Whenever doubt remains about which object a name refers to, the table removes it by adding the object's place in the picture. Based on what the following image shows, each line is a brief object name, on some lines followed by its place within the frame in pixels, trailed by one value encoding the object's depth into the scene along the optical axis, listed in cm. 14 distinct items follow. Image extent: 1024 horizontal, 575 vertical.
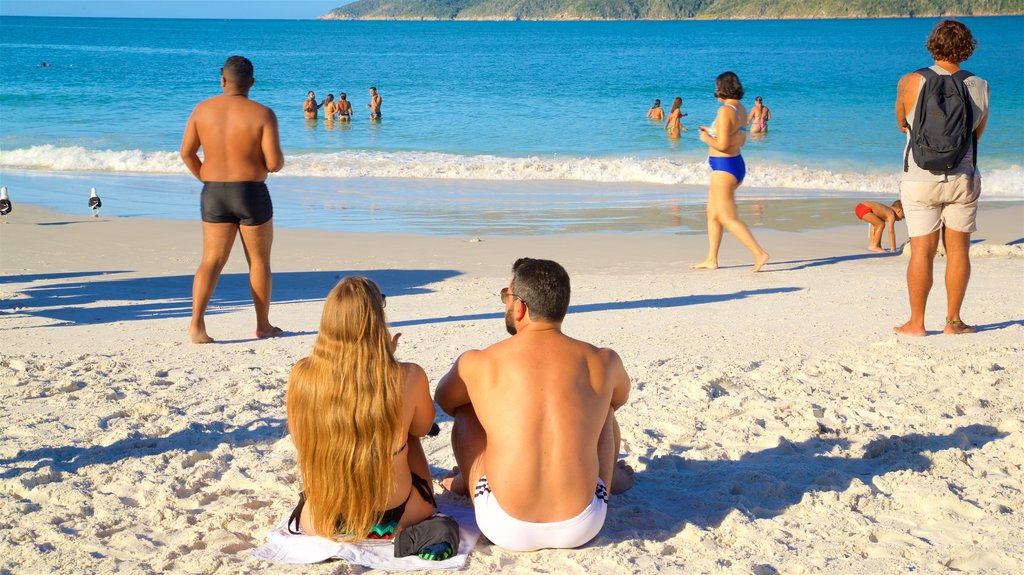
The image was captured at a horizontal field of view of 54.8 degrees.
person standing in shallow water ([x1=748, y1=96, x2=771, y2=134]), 2300
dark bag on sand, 321
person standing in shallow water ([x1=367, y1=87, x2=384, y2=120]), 2728
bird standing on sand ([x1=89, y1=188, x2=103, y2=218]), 1148
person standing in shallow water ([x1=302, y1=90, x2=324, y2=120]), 2675
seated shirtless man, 314
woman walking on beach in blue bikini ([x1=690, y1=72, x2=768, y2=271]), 798
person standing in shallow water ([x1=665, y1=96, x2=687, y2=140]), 2200
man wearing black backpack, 543
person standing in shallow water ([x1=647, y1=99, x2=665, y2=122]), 2586
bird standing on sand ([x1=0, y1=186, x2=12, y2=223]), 1087
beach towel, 320
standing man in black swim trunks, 584
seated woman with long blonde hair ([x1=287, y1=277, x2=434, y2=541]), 309
